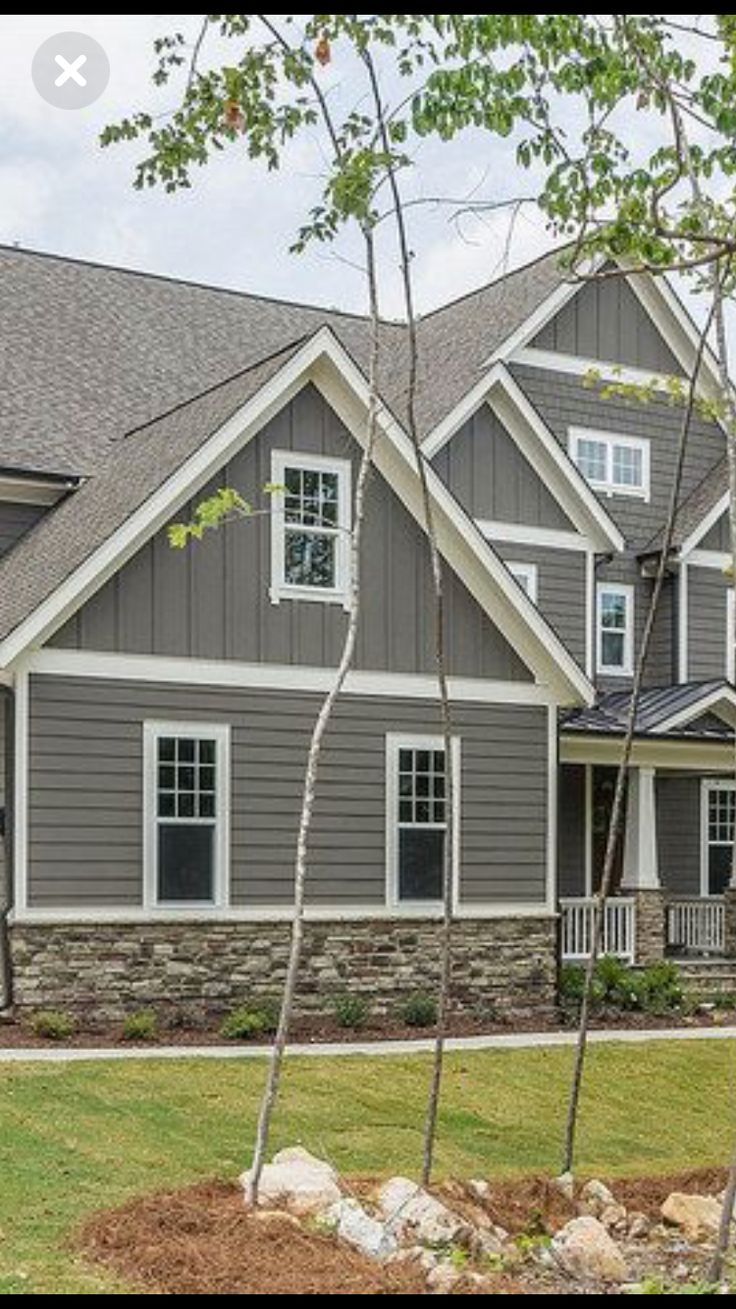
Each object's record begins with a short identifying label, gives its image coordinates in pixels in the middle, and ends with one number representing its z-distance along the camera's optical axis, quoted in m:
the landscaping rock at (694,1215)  9.02
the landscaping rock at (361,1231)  7.71
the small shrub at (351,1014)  16.17
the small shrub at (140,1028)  14.77
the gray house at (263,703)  15.62
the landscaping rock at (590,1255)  7.91
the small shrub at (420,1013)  16.61
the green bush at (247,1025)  15.13
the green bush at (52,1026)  14.44
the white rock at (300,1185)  8.35
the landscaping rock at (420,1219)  7.95
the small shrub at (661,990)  18.34
